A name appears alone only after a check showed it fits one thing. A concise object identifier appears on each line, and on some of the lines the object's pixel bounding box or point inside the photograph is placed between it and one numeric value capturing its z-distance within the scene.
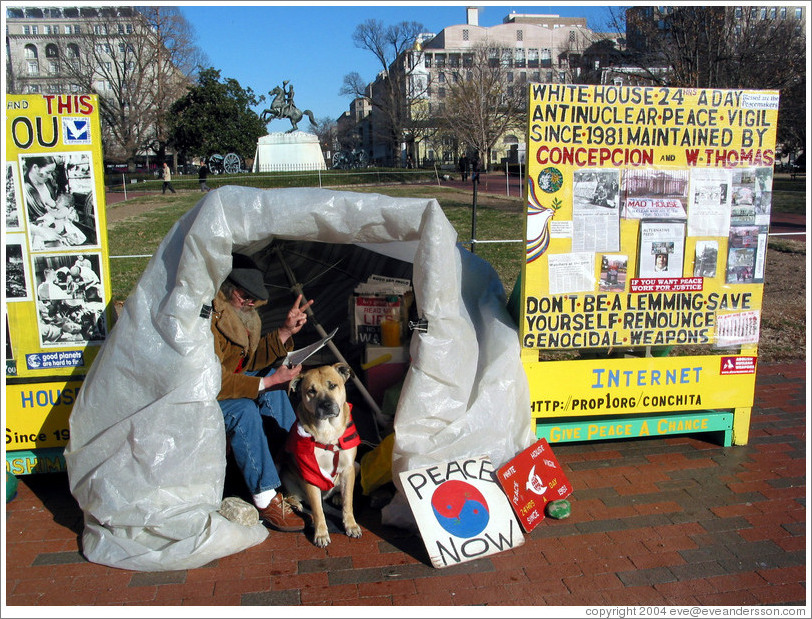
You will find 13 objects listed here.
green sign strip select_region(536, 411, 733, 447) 4.24
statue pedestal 28.50
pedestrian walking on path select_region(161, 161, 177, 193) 24.14
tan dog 3.34
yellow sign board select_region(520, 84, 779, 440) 3.85
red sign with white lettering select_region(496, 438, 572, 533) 3.43
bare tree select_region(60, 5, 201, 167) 42.31
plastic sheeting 3.10
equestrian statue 33.53
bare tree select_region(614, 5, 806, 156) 13.27
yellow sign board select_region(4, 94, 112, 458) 3.62
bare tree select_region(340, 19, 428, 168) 58.16
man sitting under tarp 3.46
